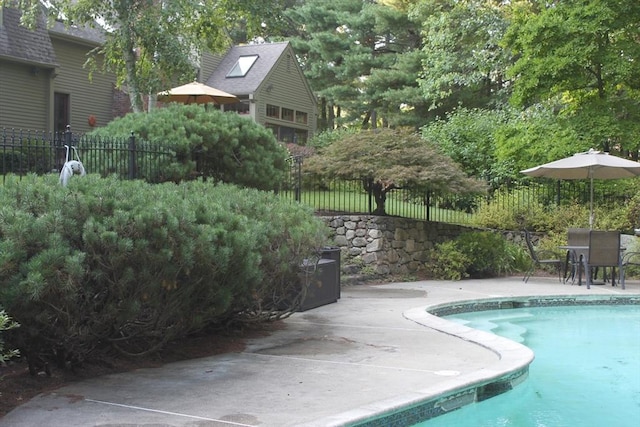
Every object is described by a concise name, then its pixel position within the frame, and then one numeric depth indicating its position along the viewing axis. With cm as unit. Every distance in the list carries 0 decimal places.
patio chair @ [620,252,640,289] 1260
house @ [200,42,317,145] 2822
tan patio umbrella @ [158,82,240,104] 1842
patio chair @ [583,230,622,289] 1240
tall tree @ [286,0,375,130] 3388
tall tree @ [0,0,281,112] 1559
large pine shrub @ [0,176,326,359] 450
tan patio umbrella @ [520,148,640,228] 1315
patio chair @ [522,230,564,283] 1306
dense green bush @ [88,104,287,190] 1081
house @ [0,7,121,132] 2031
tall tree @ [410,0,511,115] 2102
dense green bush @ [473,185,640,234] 1569
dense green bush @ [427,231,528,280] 1367
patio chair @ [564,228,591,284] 1302
